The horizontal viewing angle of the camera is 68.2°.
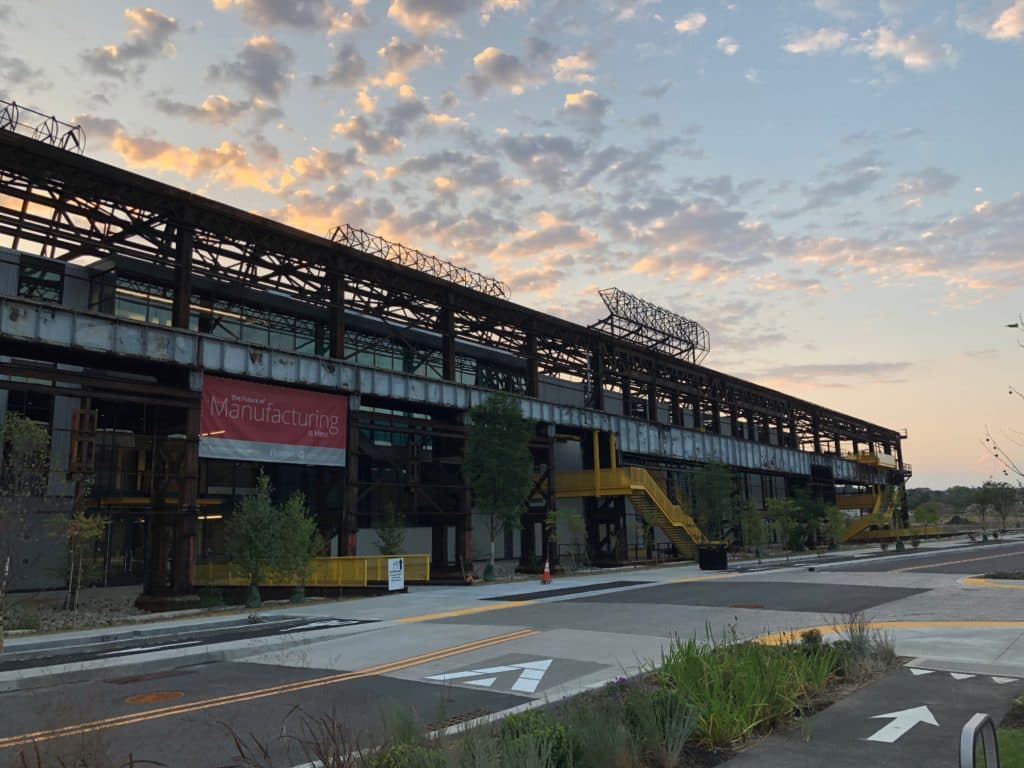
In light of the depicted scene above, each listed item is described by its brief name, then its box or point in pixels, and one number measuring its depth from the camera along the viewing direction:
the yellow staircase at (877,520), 82.00
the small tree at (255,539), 24.61
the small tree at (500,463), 35.72
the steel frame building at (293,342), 27.55
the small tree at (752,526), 49.47
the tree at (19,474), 20.08
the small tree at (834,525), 60.59
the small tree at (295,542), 24.88
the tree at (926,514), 79.75
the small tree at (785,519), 52.38
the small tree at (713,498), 49.47
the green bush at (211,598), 26.47
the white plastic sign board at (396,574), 26.94
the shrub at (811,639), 10.82
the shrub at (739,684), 7.64
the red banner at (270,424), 29.44
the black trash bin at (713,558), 37.12
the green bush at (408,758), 5.80
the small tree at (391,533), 38.97
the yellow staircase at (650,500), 47.78
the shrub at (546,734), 6.39
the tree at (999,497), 83.50
